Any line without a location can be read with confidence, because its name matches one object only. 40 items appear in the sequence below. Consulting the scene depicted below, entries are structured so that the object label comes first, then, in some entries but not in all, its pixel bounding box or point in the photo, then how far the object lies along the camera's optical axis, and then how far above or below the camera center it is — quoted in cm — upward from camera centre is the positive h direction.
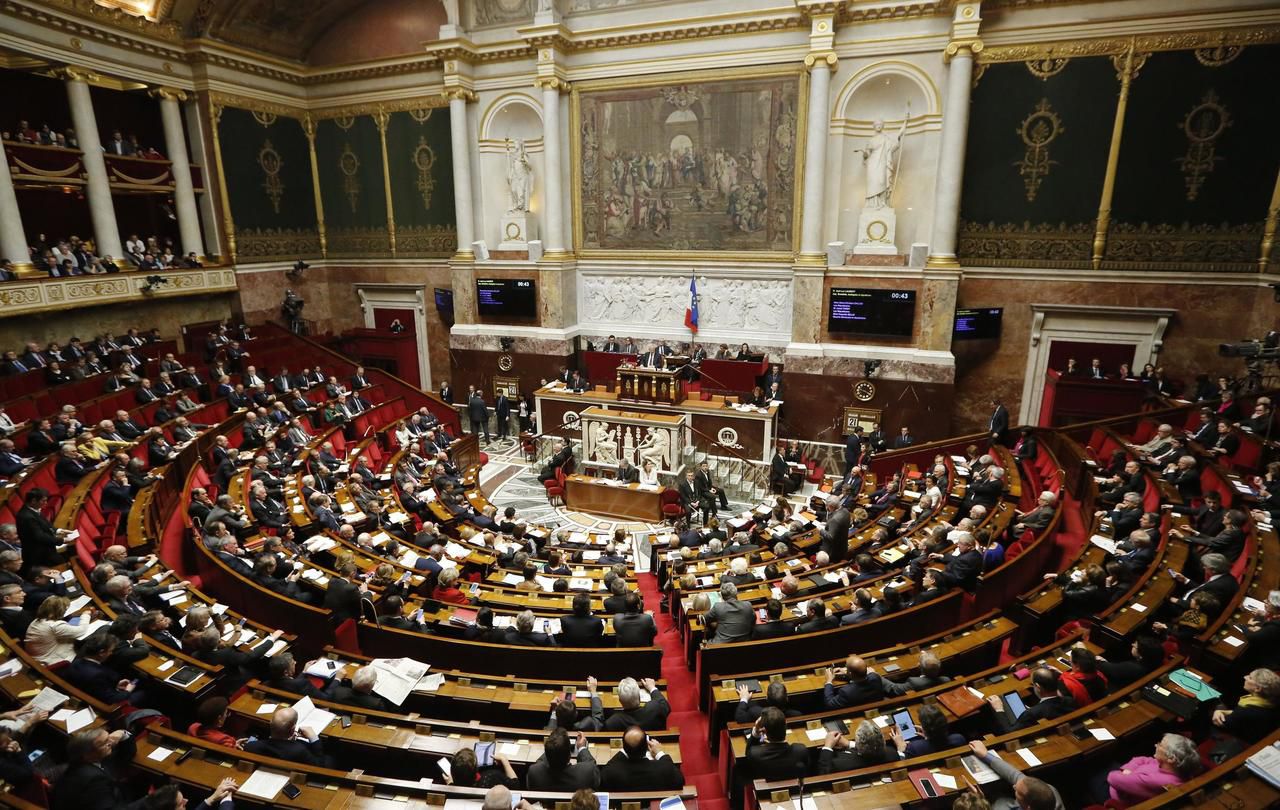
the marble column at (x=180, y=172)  1802 +240
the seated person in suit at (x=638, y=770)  466 -360
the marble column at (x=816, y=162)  1605 +235
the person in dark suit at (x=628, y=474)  1392 -447
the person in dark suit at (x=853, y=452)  1495 -434
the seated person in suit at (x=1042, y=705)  509 -341
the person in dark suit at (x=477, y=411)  1781 -406
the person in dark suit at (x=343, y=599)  689 -351
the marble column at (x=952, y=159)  1501 +226
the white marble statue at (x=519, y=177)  1942 +237
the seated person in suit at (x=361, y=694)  558 -363
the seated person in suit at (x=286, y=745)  480 -349
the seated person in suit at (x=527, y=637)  661 -377
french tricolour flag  1820 -143
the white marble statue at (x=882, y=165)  1620 +226
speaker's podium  1656 -318
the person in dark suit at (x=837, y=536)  931 -387
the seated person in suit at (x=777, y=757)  483 -360
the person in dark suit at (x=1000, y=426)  1367 -349
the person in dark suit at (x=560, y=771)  455 -354
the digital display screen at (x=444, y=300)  2083 -128
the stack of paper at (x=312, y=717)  518 -359
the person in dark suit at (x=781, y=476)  1422 -467
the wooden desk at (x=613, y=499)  1351 -493
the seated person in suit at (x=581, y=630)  675 -374
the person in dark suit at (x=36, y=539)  714 -300
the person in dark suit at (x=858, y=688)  555 -356
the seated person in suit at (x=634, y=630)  680 -378
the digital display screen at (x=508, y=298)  1917 -112
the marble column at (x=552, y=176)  1828 +229
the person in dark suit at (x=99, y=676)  538 -335
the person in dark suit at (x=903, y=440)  1493 -412
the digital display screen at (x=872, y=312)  1602 -132
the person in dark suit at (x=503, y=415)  1838 -429
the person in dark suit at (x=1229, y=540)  724 -307
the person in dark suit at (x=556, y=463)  1487 -454
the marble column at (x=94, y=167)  1563 +222
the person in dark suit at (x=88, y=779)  396 -312
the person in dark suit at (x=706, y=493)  1299 -458
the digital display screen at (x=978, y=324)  1588 -157
